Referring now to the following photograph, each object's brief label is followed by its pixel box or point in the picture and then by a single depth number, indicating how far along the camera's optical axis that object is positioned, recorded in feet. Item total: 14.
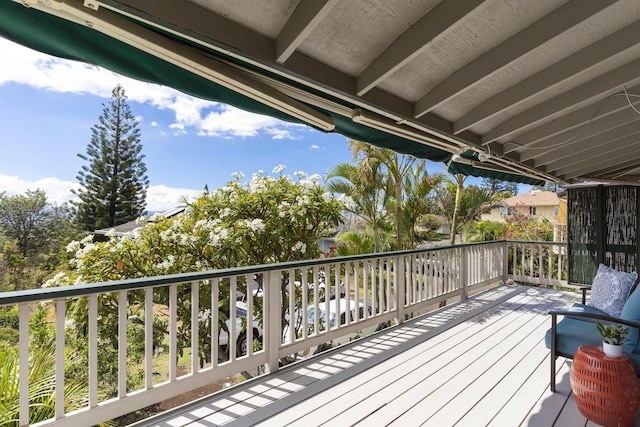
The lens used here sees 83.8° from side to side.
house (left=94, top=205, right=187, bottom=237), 58.56
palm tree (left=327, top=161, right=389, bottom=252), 27.84
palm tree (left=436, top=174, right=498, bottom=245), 28.68
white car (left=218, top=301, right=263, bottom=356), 19.44
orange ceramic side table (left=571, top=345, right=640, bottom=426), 6.76
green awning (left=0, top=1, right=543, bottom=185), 3.62
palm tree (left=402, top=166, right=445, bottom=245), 28.81
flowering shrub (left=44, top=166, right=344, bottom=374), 14.97
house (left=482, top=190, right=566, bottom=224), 91.41
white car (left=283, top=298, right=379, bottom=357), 17.38
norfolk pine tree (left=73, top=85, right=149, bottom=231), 68.23
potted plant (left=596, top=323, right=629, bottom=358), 6.97
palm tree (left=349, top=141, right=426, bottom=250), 27.37
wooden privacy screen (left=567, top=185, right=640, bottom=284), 16.57
